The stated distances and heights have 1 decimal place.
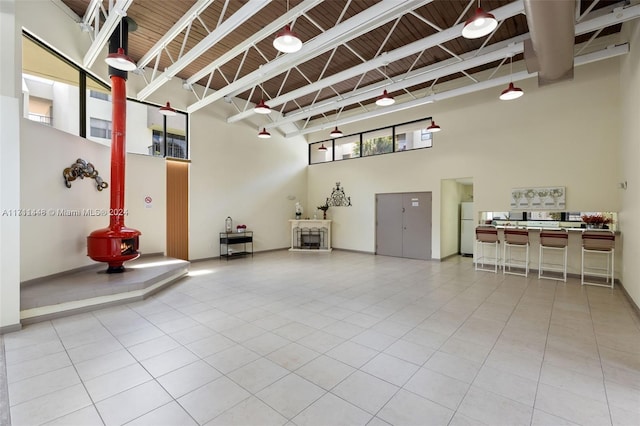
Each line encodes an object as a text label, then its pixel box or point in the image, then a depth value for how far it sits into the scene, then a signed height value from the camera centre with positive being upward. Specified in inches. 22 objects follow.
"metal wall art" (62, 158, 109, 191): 190.4 +26.3
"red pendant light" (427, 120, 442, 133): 261.1 +76.4
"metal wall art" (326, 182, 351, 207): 390.0 +16.5
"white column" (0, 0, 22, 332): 126.0 +7.7
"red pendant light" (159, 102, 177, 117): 217.0 +76.8
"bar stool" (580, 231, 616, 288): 201.0 -27.9
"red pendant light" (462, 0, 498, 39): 114.9 +78.4
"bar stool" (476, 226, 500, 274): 254.3 -32.2
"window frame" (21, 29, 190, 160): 193.0 +96.8
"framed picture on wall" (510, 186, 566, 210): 236.7 +11.3
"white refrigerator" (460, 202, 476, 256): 339.6 -21.8
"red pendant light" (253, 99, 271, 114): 206.4 +75.5
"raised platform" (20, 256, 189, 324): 144.8 -46.0
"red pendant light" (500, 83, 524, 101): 177.2 +74.9
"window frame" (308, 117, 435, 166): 321.5 +97.7
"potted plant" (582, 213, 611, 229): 221.3 -7.4
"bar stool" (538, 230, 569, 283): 222.5 -28.8
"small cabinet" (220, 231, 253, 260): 327.6 -39.7
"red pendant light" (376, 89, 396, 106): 198.7 +78.4
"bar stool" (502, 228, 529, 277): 240.2 -31.6
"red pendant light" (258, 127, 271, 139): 290.8 +79.3
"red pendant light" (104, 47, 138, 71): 145.6 +77.9
